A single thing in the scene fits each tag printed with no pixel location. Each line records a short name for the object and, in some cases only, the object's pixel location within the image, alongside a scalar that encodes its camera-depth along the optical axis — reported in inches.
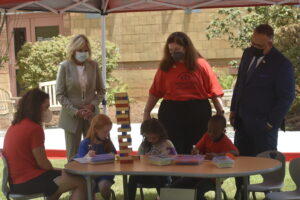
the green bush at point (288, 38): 492.0
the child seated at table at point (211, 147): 222.4
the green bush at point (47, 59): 556.1
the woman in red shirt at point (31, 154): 208.5
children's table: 187.6
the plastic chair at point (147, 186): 235.6
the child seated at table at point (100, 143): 230.8
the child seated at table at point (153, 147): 225.3
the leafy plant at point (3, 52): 591.7
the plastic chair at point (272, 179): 218.7
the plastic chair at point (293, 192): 204.5
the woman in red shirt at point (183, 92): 241.6
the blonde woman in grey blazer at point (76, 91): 269.7
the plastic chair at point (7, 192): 210.1
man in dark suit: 231.9
